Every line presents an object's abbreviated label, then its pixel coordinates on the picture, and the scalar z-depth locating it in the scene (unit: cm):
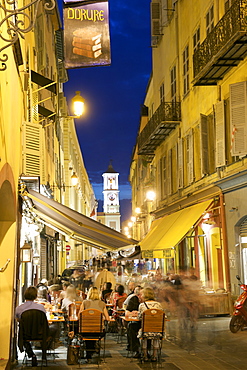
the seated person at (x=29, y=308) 1048
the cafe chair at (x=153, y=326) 1090
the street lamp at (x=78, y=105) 1694
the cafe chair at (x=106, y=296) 1798
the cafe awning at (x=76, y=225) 1177
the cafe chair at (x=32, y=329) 1030
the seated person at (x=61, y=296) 1537
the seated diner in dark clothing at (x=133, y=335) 1195
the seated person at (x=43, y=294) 1540
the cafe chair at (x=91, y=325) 1108
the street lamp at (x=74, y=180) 2829
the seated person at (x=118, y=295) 1563
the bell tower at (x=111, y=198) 14300
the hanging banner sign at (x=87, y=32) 1285
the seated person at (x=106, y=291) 1808
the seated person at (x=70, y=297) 1394
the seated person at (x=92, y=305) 1152
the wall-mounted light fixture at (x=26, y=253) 1443
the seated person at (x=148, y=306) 1102
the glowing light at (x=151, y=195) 3123
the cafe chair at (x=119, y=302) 1547
